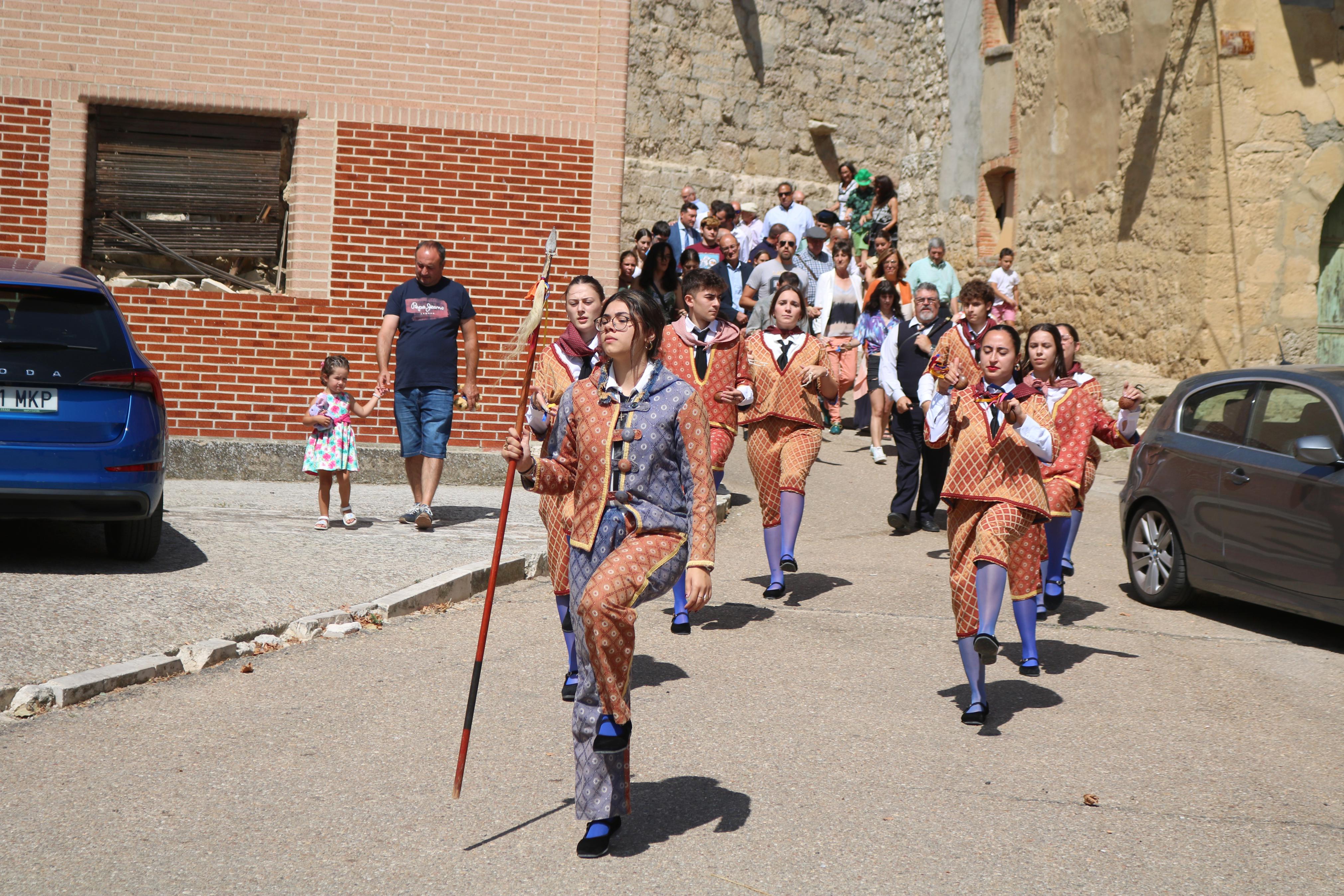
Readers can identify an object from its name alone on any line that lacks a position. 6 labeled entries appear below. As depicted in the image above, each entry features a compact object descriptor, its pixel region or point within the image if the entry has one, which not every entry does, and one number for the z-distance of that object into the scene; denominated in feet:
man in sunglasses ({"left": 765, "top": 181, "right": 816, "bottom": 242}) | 63.05
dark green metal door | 52.54
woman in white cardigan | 47.98
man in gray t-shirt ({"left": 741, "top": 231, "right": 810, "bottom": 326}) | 49.55
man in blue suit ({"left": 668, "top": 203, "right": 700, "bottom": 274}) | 56.13
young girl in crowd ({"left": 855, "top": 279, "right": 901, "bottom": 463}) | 48.01
